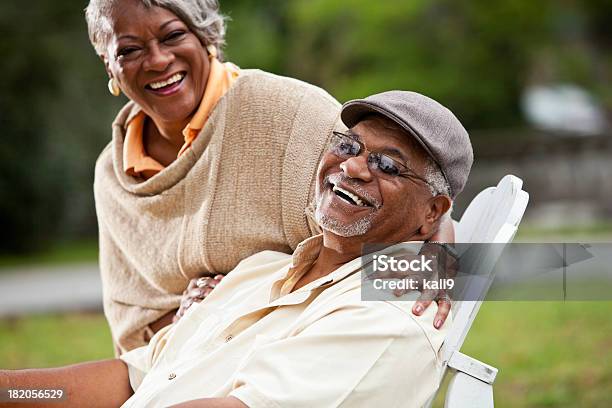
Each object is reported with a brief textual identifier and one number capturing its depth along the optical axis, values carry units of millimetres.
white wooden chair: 2539
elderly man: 2393
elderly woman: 3344
